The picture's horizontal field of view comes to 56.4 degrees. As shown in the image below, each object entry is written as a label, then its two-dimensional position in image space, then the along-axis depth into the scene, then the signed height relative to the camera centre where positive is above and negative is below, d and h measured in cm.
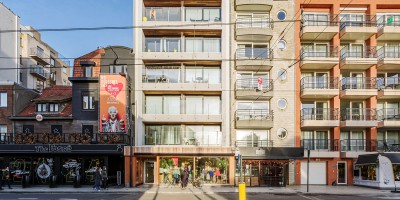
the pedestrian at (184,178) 2858 -494
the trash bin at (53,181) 2813 -512
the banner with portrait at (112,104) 3031 +80
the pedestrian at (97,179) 2681 -471
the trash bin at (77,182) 2836 -519
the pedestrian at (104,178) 2755 -474
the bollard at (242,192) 1276 -268
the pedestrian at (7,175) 2778 -457
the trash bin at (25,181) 2812 -511
